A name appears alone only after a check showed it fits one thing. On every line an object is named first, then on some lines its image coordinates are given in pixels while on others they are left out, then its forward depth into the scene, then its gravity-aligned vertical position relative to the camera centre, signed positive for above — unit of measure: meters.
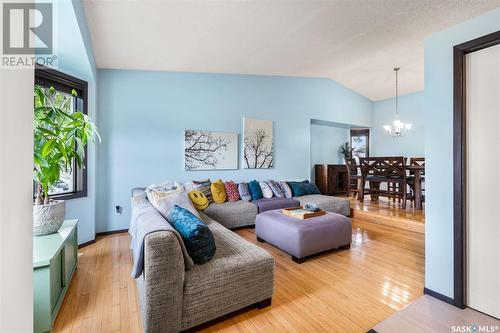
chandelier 4.89 +0.88
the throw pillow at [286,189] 4.57 -0.46
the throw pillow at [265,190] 4.42 -0.46
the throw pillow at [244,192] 4.20 -0.47
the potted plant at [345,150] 7.00 +0.47
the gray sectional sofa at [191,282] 1.40 -0.77
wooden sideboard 5.86 -0.33
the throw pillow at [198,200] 3.64 -0.53
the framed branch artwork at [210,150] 4.17 +0.29
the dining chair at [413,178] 4.15 -0.23
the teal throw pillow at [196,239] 1.61 -0.51
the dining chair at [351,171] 4.90 -0.12
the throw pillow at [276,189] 4.51 -0.45
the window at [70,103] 2.91 +0.92
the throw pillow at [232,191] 4.08 -0.45
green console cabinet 1.51 -0.78
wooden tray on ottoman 2.91 -0.61
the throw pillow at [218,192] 3.93 -0.44
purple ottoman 2.61 -0.80
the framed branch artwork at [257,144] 4.68 +0.46
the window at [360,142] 7.11 +0.72
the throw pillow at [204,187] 3.88 -0.35
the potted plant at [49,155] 1.94 +0.09
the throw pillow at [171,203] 2.36 -0.39
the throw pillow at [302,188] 4.71 -0.46
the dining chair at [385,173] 4.02 -0.13
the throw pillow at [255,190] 4.28 -0.44
